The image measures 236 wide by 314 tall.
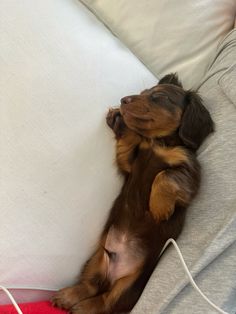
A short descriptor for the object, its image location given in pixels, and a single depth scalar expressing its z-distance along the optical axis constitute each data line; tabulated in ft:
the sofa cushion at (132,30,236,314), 0.90
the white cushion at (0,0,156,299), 0.93
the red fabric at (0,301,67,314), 0.88
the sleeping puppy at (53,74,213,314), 1.01
